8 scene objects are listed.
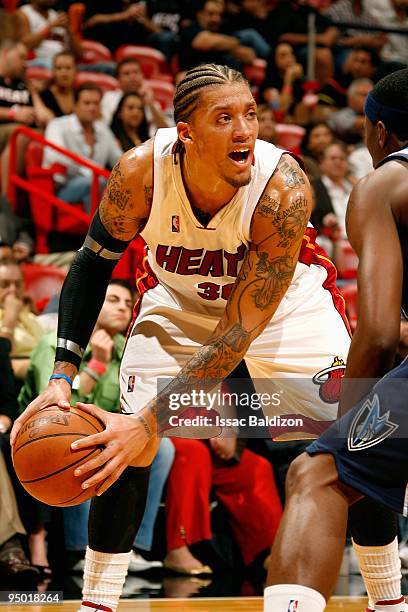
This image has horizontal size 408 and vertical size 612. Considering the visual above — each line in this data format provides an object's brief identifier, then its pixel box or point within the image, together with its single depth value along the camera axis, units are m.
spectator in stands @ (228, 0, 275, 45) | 11.41
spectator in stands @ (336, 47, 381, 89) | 11.53
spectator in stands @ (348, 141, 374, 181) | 9.38
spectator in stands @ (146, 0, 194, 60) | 11.05
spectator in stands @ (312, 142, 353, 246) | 8.11
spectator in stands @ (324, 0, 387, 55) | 12.02
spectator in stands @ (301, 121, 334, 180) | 9.46
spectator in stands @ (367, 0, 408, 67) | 12.26
